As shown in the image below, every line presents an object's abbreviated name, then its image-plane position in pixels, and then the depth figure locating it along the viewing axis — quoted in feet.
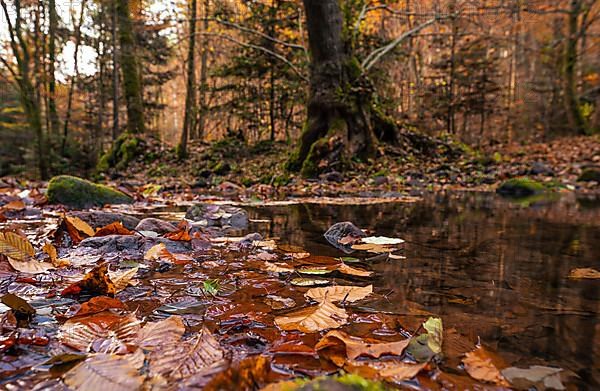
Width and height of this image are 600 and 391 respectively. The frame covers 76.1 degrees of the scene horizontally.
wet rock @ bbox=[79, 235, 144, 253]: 6.11
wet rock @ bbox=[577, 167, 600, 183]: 24.28
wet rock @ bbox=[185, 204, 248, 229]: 9.48
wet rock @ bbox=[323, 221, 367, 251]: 7.36
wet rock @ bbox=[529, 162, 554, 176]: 27.08
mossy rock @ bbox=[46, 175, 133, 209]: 12.60
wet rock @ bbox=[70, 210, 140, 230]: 7.64
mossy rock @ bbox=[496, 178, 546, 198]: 20.27
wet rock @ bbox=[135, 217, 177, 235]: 7.43
